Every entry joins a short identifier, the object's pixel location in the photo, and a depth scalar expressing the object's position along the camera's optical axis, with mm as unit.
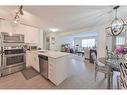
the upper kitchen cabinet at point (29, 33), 3174
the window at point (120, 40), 3127
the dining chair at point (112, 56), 2016
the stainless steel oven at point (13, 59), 2625
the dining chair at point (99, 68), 2166
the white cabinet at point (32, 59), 2904
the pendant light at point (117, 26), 1839
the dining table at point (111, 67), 1562
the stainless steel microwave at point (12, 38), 2636
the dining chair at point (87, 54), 5031
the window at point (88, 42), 8236
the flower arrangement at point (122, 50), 1637
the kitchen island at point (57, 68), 1976
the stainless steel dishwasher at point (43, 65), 2303
